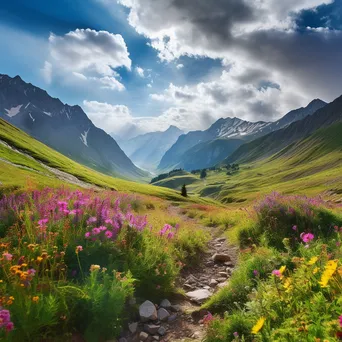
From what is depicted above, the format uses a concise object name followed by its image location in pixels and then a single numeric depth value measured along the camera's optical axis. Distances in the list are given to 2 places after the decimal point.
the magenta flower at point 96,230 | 5.78
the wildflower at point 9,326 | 2.95
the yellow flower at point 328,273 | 3.21
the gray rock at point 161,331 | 5.31
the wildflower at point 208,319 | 4.84
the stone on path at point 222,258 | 9.89
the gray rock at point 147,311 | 5.59
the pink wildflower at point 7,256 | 4.15
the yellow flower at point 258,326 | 2.99
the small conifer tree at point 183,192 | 81.15
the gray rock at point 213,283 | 7.92
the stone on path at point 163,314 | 5.82
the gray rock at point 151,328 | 5.32
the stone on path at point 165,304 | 6.33
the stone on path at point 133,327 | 5.24
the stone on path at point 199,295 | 6.82
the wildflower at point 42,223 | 5.31
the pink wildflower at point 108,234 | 6.08
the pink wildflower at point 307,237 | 5.40
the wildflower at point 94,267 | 4.61
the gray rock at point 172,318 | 5.81
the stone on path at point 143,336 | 5.07
